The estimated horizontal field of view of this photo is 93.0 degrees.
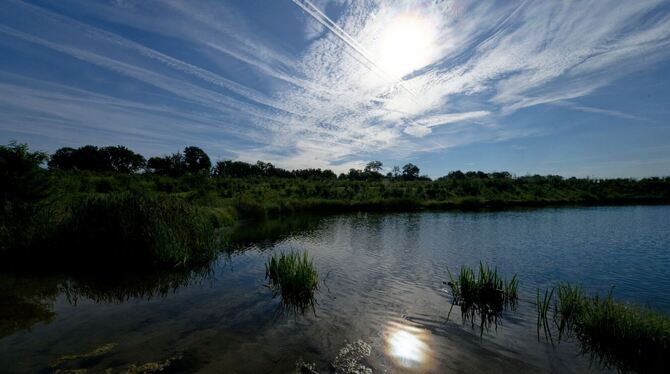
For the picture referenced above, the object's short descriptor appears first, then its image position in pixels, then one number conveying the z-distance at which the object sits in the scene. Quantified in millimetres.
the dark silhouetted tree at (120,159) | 105438
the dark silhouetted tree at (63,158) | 101875
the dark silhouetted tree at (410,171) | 136875
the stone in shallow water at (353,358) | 6785
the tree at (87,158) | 100125
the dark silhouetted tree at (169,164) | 82925
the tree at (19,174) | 16312
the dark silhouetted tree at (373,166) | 148250
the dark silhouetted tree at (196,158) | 104562
